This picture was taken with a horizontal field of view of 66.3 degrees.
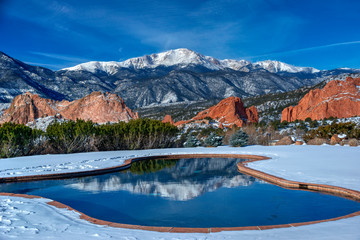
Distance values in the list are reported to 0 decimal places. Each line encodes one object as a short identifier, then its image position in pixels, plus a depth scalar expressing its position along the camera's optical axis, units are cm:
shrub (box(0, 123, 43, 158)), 1012
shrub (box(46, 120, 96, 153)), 1186
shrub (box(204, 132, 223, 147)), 1614
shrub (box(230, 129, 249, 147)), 1514
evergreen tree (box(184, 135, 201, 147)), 1680
